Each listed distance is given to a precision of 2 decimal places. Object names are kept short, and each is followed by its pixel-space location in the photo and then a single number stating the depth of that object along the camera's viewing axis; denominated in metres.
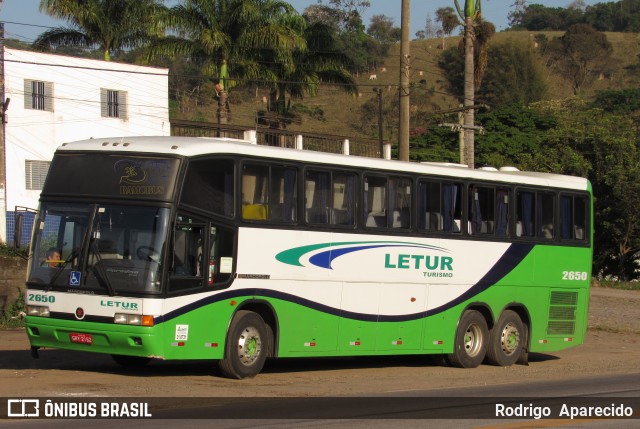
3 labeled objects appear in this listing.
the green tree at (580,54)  134.62
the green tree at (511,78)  105.81
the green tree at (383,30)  156.75
